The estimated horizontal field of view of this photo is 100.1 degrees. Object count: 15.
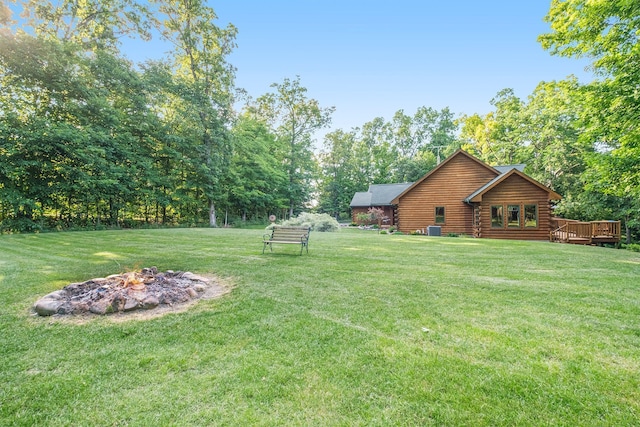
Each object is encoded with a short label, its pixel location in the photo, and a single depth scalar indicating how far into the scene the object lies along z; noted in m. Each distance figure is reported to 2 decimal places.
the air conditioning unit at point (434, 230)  18.59
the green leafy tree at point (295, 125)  36.19
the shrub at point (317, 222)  19.16
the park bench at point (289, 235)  8.70
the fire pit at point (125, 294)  3.98
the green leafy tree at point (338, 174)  44.06
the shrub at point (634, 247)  13.44
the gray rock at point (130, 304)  4.05
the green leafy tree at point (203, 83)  22.94
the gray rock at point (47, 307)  3.85
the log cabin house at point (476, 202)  16.30
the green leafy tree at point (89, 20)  18.59
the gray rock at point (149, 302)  4.15
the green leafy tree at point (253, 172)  27.60
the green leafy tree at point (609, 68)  8.50
